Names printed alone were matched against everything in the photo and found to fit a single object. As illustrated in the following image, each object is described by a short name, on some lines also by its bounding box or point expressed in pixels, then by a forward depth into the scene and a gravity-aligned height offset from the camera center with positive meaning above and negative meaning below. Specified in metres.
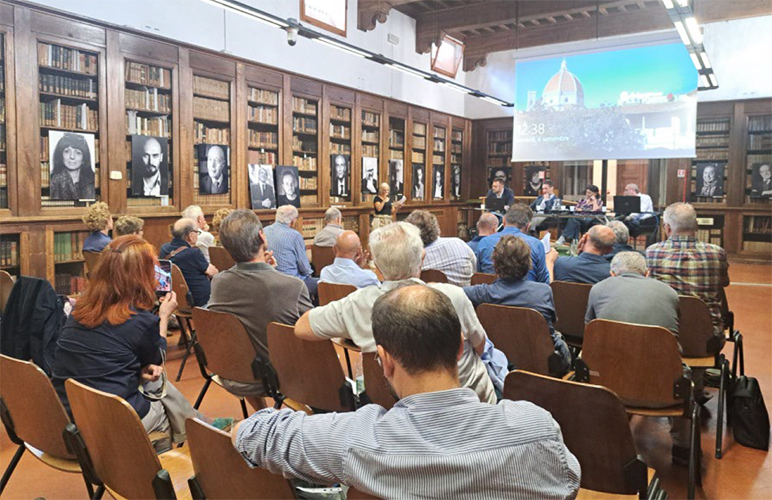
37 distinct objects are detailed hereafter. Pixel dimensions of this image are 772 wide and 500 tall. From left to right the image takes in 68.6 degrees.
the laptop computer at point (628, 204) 9.55 +0.12
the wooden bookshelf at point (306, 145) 9.50 +1.07
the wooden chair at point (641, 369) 2.49 -0.72
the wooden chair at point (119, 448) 1.52 -0.69
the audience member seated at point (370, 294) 2.26 -0.35
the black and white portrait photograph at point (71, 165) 6.13 +0.44
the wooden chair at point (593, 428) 1.73 -0.67
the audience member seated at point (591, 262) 3.94 -0.36
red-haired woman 2.07 -0.50
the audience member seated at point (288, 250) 5.23 -0.39
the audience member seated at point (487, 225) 5.39 -0.15
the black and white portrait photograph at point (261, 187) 8.60 +0.31
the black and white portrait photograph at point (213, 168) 7.88 +0.54
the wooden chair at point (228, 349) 2.74 -0.71
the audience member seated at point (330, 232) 6.53 -0.28
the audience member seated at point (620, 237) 4.57 -0.21
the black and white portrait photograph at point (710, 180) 11.55 +0.66
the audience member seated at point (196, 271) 4.52 -0.52
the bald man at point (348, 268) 3.86 -0.41
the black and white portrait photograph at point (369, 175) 10.97 +0.65
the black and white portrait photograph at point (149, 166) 6.96 +0.50
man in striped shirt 1.04 -0.44
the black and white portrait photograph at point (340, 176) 10.17 +0.59
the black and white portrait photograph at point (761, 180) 11.00 +0.64
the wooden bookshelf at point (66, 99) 6.07 +1.17
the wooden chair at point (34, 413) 1.93 -0.75
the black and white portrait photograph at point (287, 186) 9.01 +0.35
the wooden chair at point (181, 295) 4.34 -0.69
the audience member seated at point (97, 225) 5.40 -0.19
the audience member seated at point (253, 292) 2.86 -0.43
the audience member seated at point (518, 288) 2.97 -0.42
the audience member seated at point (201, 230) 5.82 -0.26
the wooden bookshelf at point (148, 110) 6.93 +1.21
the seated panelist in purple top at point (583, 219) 10.00 -0.15
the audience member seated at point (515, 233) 4.25 -0.22
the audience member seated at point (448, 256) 4.32 -0.36
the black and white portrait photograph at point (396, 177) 11.80 +0.66
